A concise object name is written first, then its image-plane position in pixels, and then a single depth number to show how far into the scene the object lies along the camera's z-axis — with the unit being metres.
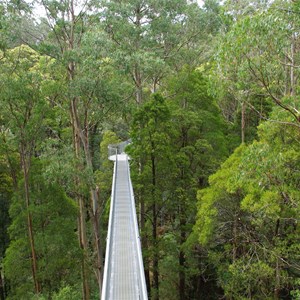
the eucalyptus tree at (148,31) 13.84
